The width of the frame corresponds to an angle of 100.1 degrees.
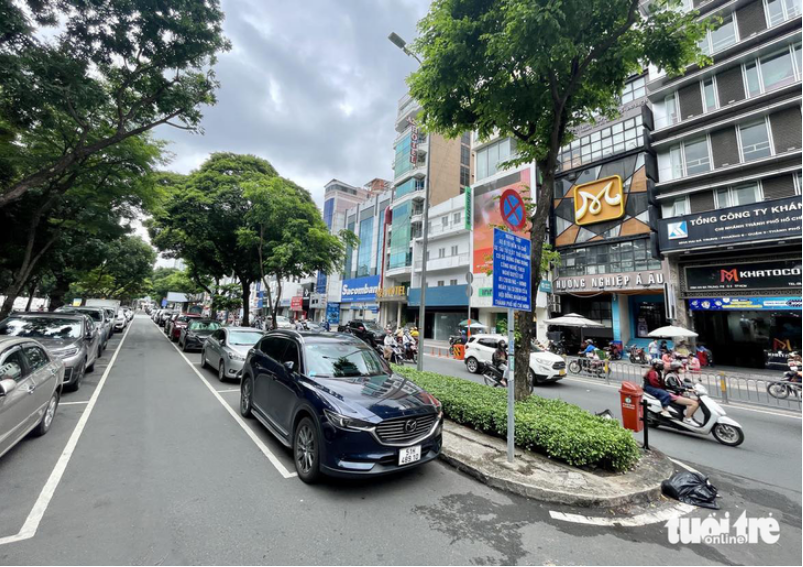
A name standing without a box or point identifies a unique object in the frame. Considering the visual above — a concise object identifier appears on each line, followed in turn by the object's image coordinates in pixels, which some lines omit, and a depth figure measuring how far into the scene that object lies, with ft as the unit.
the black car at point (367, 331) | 69.82
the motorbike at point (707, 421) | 20.34
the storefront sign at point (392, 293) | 113.91
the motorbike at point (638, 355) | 61.21
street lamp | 28.76
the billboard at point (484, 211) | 88.69
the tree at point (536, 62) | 17.48
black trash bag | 12.44
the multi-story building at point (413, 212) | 105.40
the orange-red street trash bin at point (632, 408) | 18.01
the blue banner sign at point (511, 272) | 14.38
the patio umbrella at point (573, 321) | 58.44
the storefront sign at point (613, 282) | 61.78
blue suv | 11.73
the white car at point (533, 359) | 38.50
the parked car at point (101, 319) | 46.16
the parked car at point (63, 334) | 23.58
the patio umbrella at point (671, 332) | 49.18
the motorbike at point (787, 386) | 32.22
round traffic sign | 15.35
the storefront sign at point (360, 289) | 129.90
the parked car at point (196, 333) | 49.09
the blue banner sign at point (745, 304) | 49.49
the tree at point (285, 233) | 51.11
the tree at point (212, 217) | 56.80
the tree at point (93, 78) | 23.27
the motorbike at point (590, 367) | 45.27
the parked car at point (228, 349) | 29.96
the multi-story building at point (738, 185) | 50.67
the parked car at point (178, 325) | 61.02
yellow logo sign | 68.64
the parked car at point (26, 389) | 12.25
